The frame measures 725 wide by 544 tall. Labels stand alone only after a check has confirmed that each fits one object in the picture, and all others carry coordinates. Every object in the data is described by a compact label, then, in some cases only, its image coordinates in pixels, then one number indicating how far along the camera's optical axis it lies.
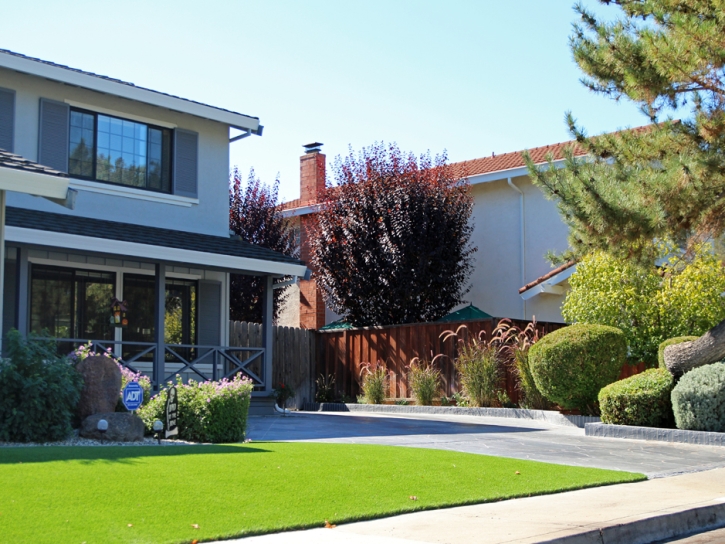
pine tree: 13.75
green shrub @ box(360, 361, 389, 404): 21.75
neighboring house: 24.53
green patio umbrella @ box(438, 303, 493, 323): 25.44
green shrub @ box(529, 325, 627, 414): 16.66
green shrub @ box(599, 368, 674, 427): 14.89
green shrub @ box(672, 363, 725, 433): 13.91
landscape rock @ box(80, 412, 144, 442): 11.34
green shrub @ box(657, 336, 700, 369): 15.70
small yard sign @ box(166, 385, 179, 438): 11.45
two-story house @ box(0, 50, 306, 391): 16.16
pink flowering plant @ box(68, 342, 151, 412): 12.49
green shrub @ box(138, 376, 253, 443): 12.12
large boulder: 11.92
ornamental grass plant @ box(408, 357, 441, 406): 20.55
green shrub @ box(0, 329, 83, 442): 10.79
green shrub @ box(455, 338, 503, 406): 19.14
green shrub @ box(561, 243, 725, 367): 18.47
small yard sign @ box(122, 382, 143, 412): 11.83
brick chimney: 29.97
